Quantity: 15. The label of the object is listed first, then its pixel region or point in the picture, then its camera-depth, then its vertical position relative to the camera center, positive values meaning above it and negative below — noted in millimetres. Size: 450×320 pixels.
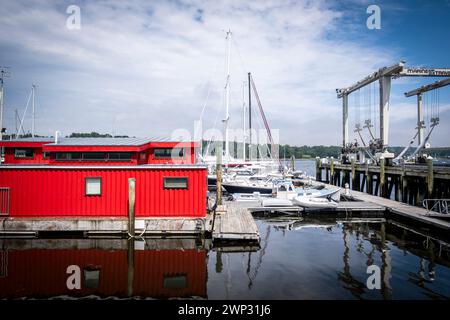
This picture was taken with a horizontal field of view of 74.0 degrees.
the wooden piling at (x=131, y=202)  17234 -2499
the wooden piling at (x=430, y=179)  24688 -1563
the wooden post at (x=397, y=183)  32812 -2527
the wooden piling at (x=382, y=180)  31680 -2144
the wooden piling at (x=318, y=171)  53388 -2163
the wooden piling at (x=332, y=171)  47656 -1920
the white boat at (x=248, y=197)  29384 -3841
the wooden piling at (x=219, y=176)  22564 -1362
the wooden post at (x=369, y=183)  36250 -2845
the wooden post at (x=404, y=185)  28625 -2412
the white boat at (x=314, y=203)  25859 -3779
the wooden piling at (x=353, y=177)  39756 -2316
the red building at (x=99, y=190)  17922 -1909
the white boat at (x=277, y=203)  25953 -3797
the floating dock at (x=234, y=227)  17156 -4094
